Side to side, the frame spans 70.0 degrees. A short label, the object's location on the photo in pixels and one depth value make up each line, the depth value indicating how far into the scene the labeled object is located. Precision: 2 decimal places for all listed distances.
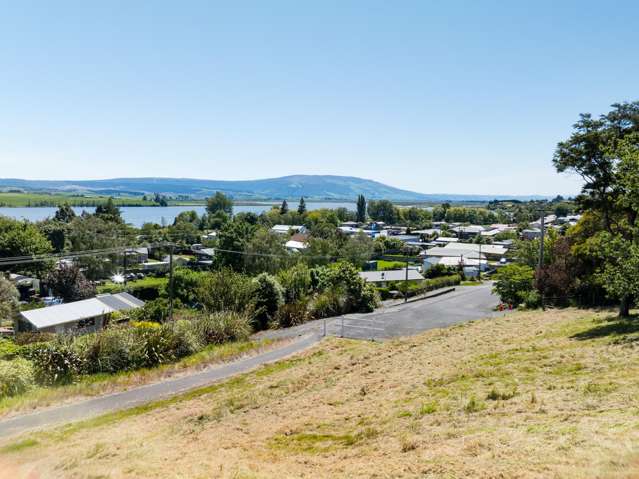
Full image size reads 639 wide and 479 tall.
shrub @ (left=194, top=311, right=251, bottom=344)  25.31
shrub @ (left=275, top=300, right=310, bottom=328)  32.28
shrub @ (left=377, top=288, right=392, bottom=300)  44.44
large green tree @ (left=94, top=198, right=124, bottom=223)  91.81
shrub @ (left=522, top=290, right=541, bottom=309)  30.81
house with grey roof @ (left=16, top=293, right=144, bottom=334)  29.48
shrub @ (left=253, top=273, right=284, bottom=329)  32.34
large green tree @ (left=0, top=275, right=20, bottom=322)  32.78
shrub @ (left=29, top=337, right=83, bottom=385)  19.16
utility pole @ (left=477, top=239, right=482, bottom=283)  60.62
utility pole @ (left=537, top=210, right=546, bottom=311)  30.86
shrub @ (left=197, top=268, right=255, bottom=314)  30.95
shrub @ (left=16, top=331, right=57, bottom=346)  25.77
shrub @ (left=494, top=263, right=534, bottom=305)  33.81
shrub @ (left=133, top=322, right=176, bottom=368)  21.30
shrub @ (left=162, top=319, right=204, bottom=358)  22.91
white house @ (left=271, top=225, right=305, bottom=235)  105.66
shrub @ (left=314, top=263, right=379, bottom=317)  35.09
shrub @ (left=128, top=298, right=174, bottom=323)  33.84
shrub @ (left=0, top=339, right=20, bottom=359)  20.77
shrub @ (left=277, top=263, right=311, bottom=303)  36.78
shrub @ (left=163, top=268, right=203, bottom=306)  46.33
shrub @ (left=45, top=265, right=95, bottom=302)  44.69
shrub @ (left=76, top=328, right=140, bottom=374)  20.34
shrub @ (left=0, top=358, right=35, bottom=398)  17.08
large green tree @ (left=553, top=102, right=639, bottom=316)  16.88
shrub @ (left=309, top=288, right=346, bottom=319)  34.33
